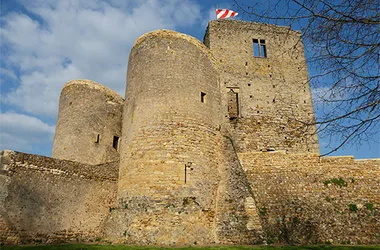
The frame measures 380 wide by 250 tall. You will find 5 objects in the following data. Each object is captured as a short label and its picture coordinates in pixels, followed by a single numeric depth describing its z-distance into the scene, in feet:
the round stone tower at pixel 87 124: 50.85
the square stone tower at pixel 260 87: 52.29
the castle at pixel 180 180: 35.47
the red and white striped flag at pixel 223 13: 60.08
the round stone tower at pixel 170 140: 35.42
